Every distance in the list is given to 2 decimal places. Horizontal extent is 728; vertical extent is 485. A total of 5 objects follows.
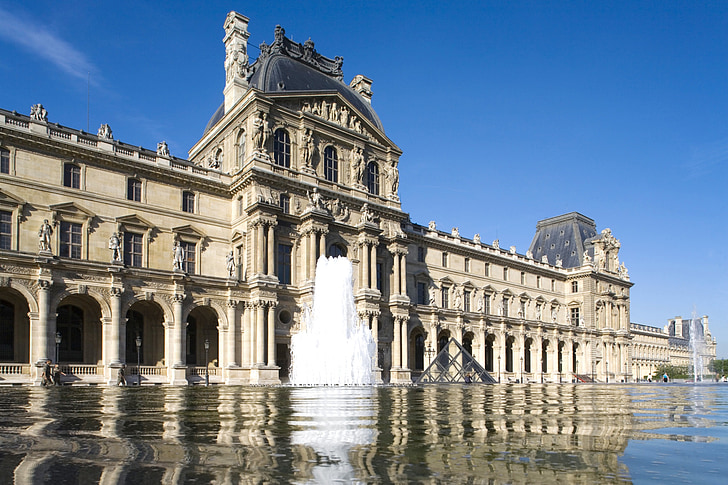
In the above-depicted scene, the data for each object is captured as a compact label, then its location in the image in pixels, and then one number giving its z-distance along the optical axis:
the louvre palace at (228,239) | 35.81
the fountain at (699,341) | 140.38
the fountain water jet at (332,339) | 40.59
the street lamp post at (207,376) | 37.53
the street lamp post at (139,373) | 34.58
